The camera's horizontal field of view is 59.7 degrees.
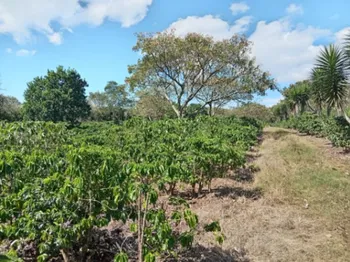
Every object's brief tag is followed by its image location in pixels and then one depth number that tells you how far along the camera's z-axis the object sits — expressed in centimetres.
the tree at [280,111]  4803
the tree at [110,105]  4716
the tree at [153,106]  2596
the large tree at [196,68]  1902
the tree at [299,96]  2995
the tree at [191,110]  2684
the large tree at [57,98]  3020
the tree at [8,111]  2908
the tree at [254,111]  4445
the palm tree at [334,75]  1289
